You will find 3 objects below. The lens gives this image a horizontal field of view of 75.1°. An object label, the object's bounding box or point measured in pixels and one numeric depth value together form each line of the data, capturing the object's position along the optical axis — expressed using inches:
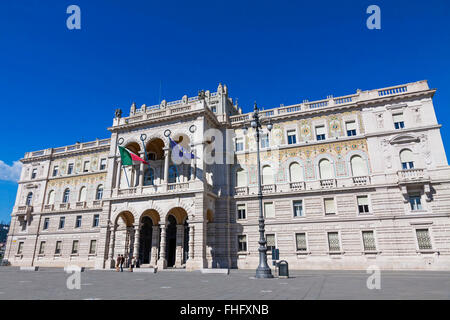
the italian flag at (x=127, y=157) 1211.2
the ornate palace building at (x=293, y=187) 1021.2
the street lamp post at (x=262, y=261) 670.5
